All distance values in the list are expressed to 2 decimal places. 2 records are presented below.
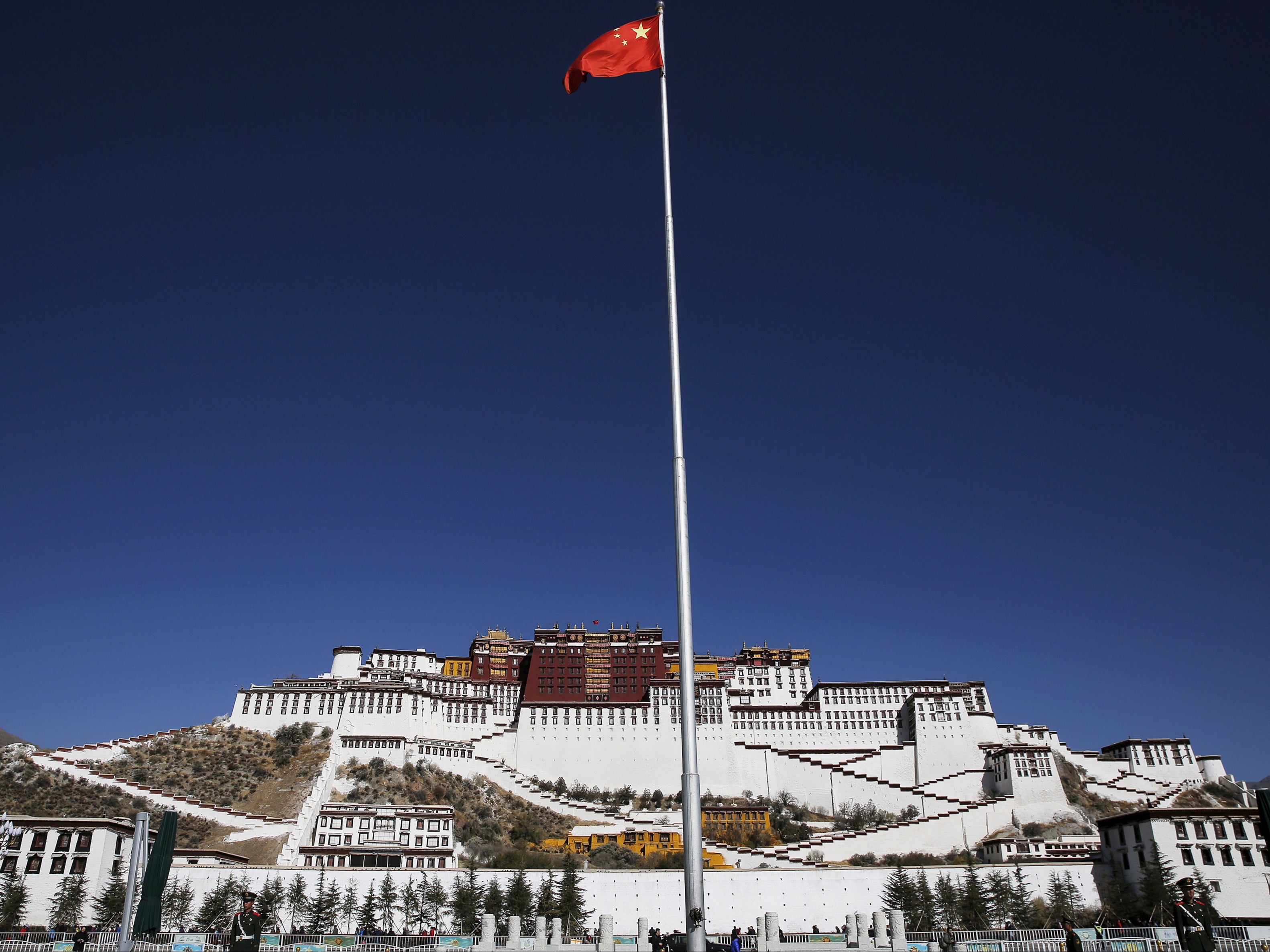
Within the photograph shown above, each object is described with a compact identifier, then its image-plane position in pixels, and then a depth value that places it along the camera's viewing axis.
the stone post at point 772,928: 35.31
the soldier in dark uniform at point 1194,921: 15.09
